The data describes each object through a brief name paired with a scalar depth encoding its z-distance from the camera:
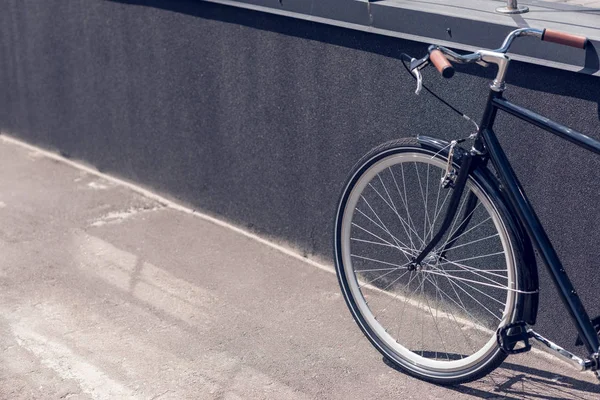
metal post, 3.98
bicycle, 3.28
